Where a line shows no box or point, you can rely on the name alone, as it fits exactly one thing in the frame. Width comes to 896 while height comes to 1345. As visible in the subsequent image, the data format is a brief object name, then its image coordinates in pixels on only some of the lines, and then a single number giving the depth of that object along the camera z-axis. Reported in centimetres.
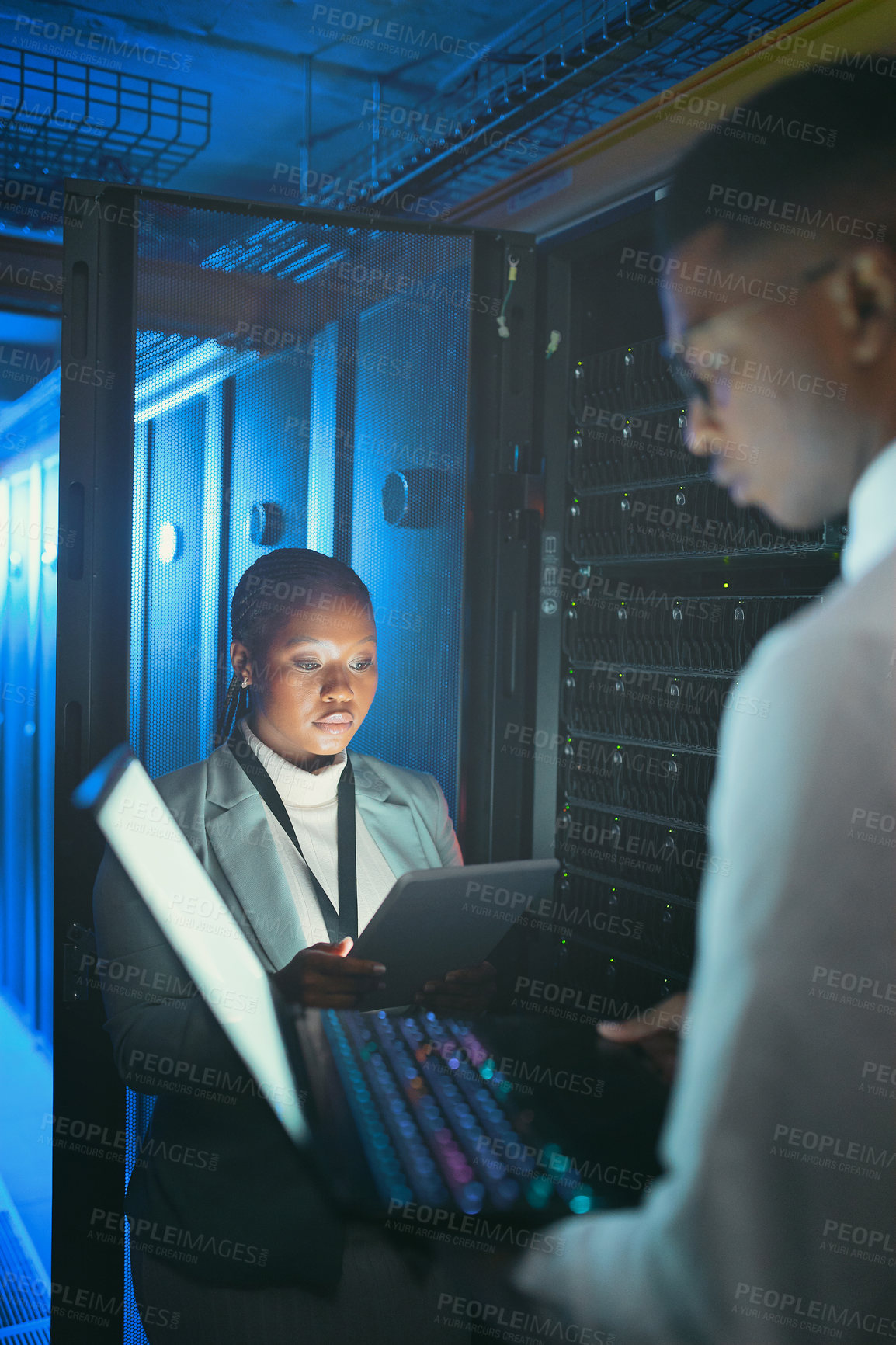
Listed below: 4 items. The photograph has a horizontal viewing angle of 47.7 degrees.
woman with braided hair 137
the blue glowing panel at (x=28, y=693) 295
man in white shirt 61
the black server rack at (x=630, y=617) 132
